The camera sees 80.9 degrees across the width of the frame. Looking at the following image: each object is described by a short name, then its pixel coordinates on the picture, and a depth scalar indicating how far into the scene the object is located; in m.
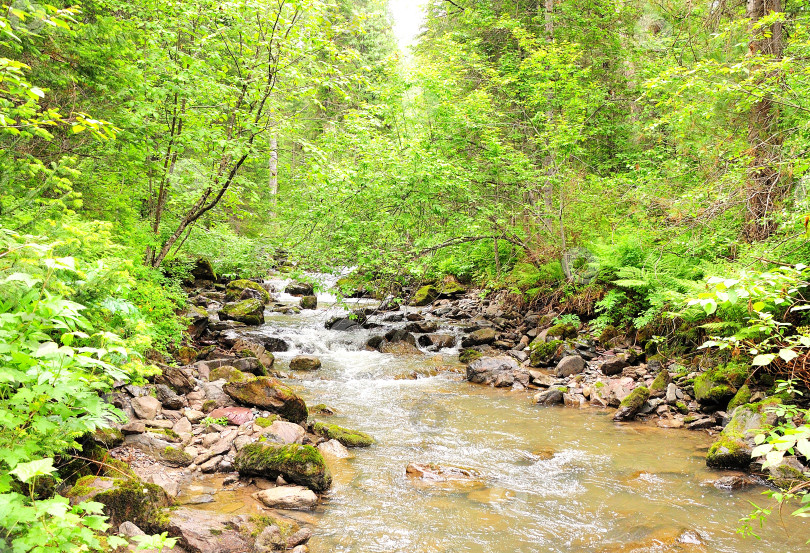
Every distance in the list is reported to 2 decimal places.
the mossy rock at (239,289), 17.50
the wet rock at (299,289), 21.03
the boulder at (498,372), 10.46
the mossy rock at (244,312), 14.36
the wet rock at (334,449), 6.65
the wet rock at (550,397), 9.22
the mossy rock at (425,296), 18.80
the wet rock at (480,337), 13.44
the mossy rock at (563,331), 12.27
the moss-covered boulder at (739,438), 6.05
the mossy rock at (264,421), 6.76
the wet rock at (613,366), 9.99
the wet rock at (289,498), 5.06
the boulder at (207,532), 3.99
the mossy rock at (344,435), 7.05
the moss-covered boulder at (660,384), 8.71
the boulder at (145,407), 6.19
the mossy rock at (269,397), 7.54
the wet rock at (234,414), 6.99
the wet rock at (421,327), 14.61
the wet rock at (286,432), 6.54
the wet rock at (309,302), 18.31
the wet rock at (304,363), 11.43
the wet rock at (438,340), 13.78
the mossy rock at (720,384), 7.65
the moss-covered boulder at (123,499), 3.83
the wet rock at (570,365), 10.41
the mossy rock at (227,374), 8.59
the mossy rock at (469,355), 12.16
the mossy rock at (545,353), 11.49
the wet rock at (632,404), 8.17
